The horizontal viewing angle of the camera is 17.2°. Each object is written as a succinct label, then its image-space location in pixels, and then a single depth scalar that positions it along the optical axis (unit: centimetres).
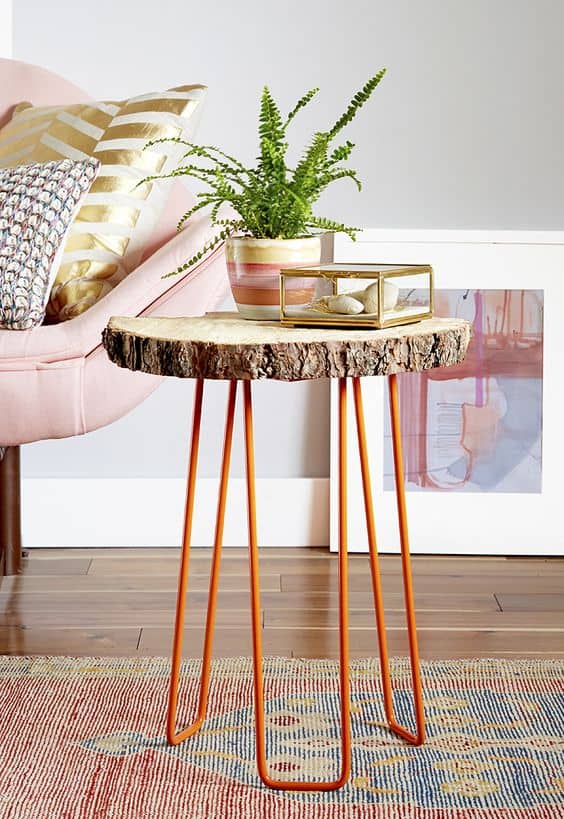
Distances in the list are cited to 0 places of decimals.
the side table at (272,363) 186
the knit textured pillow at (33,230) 240
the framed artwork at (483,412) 288
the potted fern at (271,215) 204
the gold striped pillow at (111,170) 252
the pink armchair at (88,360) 235
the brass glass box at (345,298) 196
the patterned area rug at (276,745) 195
